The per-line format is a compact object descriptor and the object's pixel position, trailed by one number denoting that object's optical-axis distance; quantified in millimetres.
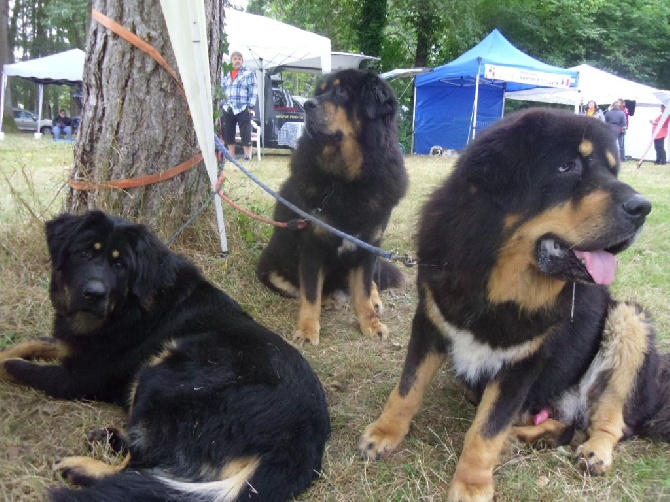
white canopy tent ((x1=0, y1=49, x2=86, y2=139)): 23266
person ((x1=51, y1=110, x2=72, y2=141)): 25062
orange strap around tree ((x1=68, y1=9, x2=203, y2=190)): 4180
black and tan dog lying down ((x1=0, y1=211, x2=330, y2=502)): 2289
